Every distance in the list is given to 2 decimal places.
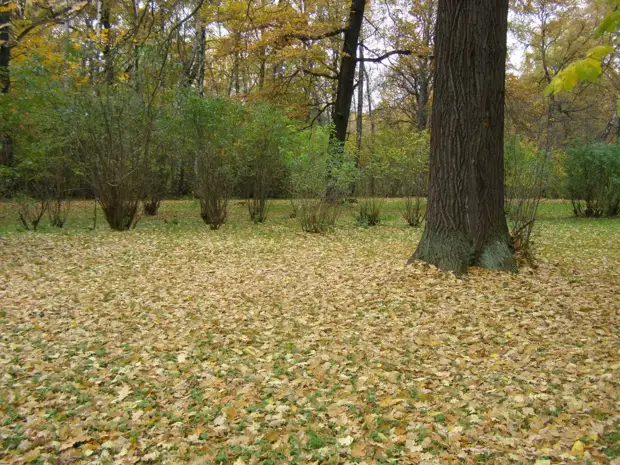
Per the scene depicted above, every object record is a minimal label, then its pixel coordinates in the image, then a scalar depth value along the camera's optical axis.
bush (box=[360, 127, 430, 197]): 10.93
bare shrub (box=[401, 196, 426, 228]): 11.28
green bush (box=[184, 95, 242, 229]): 10.02
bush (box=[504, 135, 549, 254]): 6.14
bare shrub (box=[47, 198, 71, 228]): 10.29
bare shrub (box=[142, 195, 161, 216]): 12.96
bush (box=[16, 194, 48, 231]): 9.76
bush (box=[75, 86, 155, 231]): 9.20
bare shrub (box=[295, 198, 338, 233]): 9.82
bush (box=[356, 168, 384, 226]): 11.30
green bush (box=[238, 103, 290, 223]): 10.69
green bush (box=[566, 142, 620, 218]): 12.29
